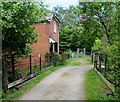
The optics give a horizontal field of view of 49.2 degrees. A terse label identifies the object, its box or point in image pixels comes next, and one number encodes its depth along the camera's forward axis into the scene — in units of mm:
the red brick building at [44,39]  12180
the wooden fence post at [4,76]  4148
